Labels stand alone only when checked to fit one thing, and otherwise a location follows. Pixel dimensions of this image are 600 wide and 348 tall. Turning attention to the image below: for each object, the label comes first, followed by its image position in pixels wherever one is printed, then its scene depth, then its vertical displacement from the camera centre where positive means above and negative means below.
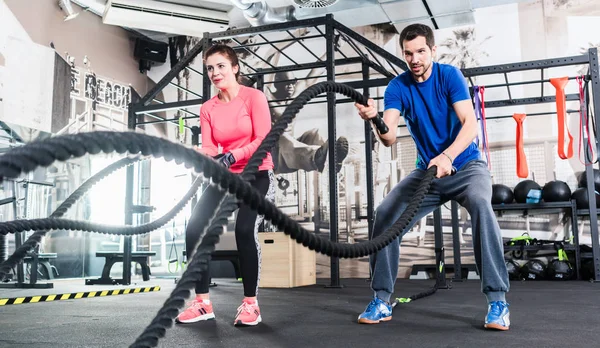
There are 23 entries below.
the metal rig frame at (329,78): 4.60 +1.36
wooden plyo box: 4.98 -0.39
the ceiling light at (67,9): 6.93 +2.89
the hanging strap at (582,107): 4.89 +1.06
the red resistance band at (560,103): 4.67 +1.05
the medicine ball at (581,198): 5.77 +0.23
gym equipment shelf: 5.64 +0.11
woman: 2.30 +0.35
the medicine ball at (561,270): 5.48 -0.55
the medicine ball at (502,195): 6.02 +0.28
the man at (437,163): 2.11 +0.24
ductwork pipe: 6.52 +2.65
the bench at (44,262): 5.12 -0.40
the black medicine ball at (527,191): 5.89 +0.32
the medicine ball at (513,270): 5.68 -0.55
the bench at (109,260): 5.89 -0.42
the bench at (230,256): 6.28 -0.41
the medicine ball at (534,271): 5.65 -0.56
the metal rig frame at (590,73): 4.78 +1.37
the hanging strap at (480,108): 5.02 +1.08
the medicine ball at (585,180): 5.53 +0.43
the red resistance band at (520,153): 5.23 +0.68
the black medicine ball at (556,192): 5.80 +0.30
